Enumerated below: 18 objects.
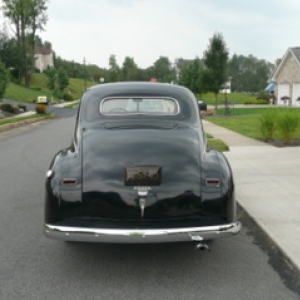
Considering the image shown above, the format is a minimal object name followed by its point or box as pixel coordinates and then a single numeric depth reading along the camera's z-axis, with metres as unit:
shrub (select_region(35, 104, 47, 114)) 31.95
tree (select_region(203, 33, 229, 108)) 31.44
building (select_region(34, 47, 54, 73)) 110.71
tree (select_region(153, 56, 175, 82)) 114.32
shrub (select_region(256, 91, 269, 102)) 57.38
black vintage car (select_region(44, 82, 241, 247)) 3.69
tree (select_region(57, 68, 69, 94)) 58.00
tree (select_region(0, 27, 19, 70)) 67.69
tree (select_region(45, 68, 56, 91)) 58.29
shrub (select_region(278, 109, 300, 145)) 12.26
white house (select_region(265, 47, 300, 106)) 42.94
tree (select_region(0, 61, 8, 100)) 25.14
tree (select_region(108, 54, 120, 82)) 98.88
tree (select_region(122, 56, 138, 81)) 101.36
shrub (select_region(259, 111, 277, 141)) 13.05
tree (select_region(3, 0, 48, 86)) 62.25
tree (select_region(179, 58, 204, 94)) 43.88
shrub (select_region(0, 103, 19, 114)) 30.54
